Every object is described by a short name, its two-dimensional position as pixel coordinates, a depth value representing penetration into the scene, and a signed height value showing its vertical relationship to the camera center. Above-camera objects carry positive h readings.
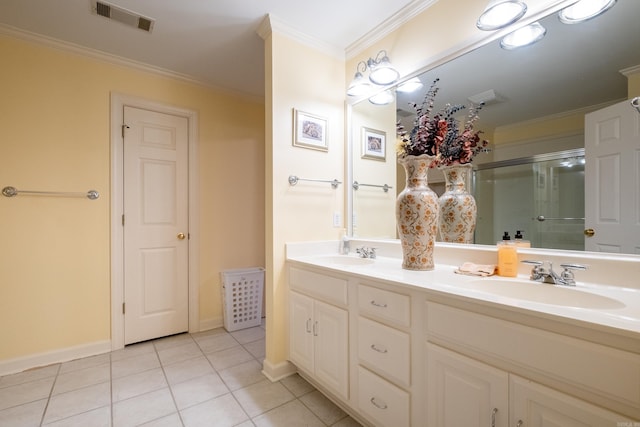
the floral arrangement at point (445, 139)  1.52 +0.41
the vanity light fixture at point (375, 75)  1.79 +0.92
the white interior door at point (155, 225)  2.42 -0.09
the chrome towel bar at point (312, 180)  1.97 +0.25
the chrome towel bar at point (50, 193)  1.95 +0.16
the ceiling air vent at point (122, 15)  1.77 +1.32
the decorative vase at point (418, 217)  1.47 -0.02
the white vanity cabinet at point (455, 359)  0.70 -0.49
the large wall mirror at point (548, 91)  1.12 +0.56
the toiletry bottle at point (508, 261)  1.27 -0.22
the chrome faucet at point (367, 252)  1.91 -0.27
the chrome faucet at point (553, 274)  1.09 -0.25
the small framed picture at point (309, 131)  2.00 +0.61
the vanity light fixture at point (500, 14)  1.25 +0.92
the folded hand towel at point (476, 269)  1.29 -0.27
